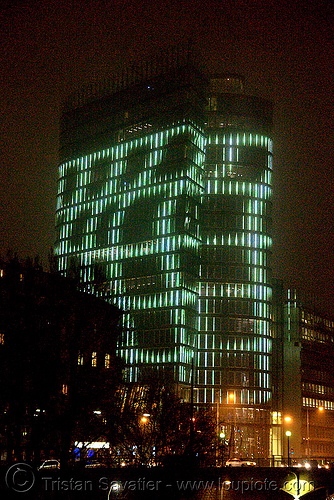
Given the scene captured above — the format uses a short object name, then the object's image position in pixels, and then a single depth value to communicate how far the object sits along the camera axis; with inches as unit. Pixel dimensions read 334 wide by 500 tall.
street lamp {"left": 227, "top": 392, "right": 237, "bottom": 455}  6963.6
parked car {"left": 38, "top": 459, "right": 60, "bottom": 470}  2672.2
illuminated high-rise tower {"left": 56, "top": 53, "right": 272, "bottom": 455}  7367.1
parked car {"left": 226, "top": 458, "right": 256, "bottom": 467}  4623.8
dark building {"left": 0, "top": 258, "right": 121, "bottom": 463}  2316.7
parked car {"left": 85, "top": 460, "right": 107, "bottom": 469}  3106.3
